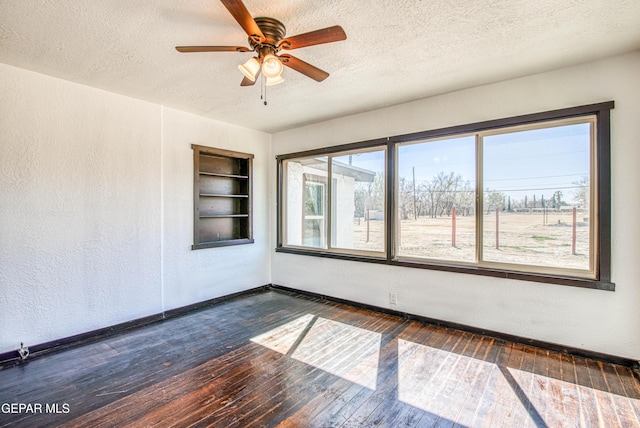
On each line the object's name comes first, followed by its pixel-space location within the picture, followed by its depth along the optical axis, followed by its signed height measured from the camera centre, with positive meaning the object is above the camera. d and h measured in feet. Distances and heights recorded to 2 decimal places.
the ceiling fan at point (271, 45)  5.95 +3.54
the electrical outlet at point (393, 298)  12.35 -3.51
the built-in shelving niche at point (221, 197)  13.82 +0.80
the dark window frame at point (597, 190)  8.54 +0.72
